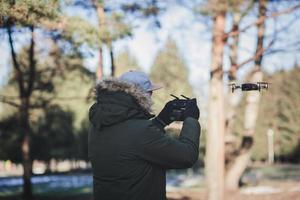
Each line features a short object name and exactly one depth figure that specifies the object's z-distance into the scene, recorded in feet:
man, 9.61
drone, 12.14
